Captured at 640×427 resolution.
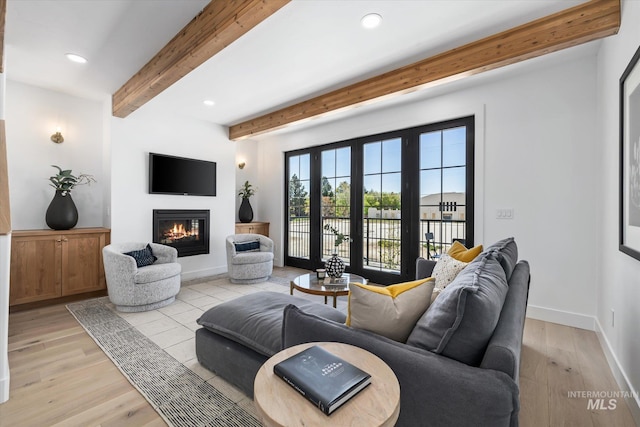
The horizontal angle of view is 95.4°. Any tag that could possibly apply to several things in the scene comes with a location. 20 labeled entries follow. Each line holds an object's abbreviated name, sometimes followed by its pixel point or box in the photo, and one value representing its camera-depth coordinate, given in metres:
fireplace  4.51
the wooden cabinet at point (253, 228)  5.62
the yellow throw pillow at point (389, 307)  1.26
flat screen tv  4.40
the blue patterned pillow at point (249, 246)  4.80
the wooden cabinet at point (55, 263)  3.25
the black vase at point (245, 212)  5.81
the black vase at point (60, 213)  3.59
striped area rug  1.63
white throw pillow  2.12
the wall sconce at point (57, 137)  3.85
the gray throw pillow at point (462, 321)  1.03
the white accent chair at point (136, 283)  3.18
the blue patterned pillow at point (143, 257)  3.60
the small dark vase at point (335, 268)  3.15
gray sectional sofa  0.91
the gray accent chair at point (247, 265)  4.38
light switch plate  3.28
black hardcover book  0.86
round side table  0.80
